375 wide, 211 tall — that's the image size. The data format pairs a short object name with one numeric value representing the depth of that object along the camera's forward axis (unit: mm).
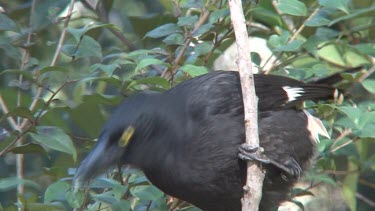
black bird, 6641
